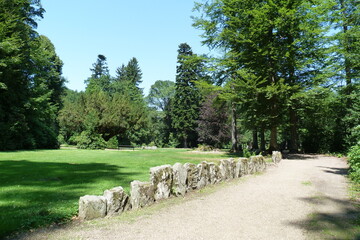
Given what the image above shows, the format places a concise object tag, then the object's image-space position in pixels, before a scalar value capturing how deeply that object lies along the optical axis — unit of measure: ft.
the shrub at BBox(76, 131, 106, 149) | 90.94
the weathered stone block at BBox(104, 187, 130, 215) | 15.72
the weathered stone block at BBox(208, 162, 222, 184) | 26.09
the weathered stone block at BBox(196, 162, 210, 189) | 24.41
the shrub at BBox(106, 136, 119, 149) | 98.53
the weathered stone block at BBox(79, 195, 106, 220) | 14.78
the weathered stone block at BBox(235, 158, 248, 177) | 30.82
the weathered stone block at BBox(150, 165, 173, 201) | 19.56
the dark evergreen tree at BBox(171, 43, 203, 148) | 142.31
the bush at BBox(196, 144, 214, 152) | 87.66
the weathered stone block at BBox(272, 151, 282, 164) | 45.73
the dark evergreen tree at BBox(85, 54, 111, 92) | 204.98
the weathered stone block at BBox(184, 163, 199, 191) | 22.85
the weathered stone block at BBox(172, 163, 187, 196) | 21.49
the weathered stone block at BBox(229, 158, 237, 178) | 29.73
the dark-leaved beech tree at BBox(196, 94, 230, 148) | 103.81
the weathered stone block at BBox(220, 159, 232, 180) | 28.09
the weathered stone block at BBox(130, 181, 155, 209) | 17.42
